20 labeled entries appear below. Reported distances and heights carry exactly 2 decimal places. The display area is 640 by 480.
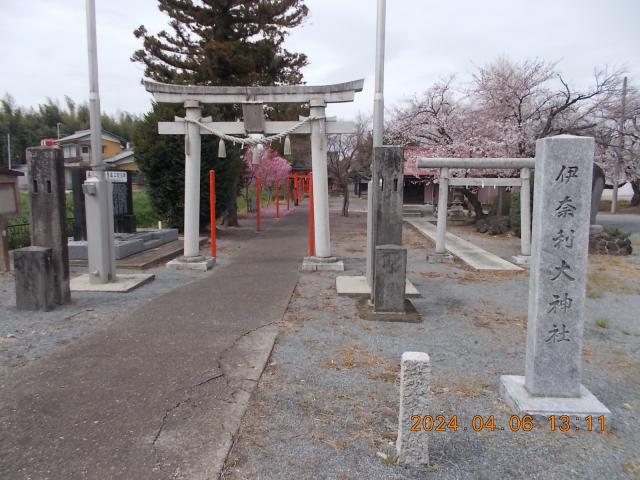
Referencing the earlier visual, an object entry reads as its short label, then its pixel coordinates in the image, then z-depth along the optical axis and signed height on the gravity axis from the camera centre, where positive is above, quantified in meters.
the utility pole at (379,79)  7.47 +1.90
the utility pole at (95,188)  7.14 +0.12
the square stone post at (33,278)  6.01 -1.07
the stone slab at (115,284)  7.23 -1.42
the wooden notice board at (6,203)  8.58 -0.14
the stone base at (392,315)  5.84 -1.52
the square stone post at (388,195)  6.64 +0.03
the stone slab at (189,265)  9.27 -1.37
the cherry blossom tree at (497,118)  15.68 +2.93
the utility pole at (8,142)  44.23 +5.15
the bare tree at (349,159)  22.19 +1.90
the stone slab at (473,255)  9.77 -1.41
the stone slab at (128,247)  9.84 -1.14
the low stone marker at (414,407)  2.77 -1.26
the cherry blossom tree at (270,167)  24.95 +1.85
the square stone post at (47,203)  6.22 -0.09
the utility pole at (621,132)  16.84 +2.32
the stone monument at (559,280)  3.31 -0.60
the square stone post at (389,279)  5.88 -1.05
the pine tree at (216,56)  14.26 +4.57
